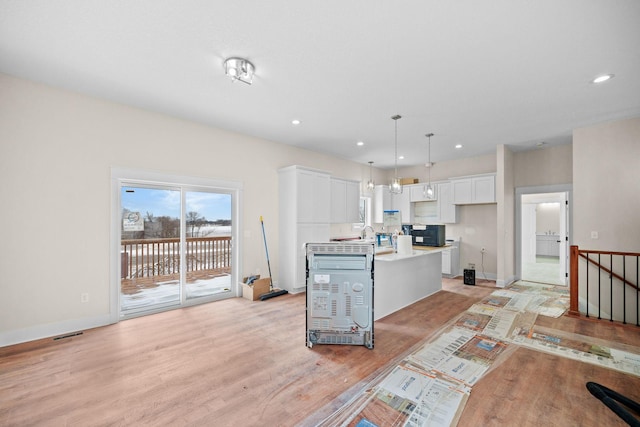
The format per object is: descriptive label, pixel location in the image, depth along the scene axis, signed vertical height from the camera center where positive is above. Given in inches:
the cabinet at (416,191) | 288.7 +24.4
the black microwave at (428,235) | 223.3 -17.5
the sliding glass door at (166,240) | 155.7 -16.8
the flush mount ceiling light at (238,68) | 104.8 +56.4
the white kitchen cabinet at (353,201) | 251.3 +12.0
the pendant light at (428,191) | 195.9 +16.6
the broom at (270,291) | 186.9 -55.4
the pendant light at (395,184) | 163.8 +18.9
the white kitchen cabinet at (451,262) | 261.1 -45.4
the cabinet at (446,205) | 268.4 +9.2
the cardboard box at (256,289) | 184.2 -51.3
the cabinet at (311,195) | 205.5 +14.4
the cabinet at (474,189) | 241.8 +23.0
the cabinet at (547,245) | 381.1 -42.0
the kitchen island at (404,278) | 154.1 -41.1
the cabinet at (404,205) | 298.4 +10.1
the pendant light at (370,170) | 296.0 +48.8
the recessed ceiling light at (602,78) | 116.8 +59.2
